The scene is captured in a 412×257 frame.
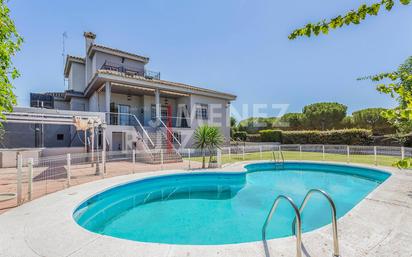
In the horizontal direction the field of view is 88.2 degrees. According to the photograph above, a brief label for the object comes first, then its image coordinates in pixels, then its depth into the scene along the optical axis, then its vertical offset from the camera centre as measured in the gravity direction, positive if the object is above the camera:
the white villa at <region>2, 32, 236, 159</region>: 16.86 +3.40
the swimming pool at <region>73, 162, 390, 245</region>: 5.50 -2.50
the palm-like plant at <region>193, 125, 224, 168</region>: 12.88 -0.17
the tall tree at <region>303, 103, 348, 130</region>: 32.94 +2.92
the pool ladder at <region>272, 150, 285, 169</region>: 14.98 -2.03
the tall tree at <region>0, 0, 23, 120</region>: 4.61 +1.84
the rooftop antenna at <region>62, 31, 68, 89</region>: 25.21 +11.09
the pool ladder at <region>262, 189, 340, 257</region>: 2.92 -1.29
